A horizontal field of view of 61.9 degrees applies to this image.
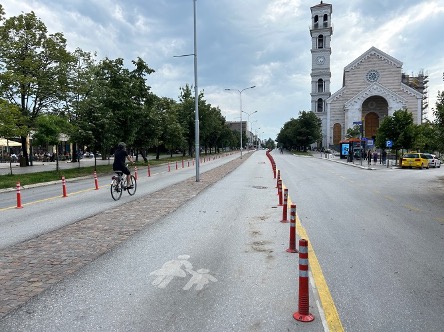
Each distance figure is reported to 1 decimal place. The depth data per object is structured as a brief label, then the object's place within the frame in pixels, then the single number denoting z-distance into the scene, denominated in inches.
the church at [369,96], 3061.0
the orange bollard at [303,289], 150.6
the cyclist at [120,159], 526.9
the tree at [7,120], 800.3
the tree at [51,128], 976.9
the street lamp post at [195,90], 816.5
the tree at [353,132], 2908.5
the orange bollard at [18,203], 459.0
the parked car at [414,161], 1364.4
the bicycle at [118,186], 511.5
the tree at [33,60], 1178.6
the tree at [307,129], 3351.4
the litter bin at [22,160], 1369.3
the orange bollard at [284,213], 355.6
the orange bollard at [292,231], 247.4
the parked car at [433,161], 1478.3
